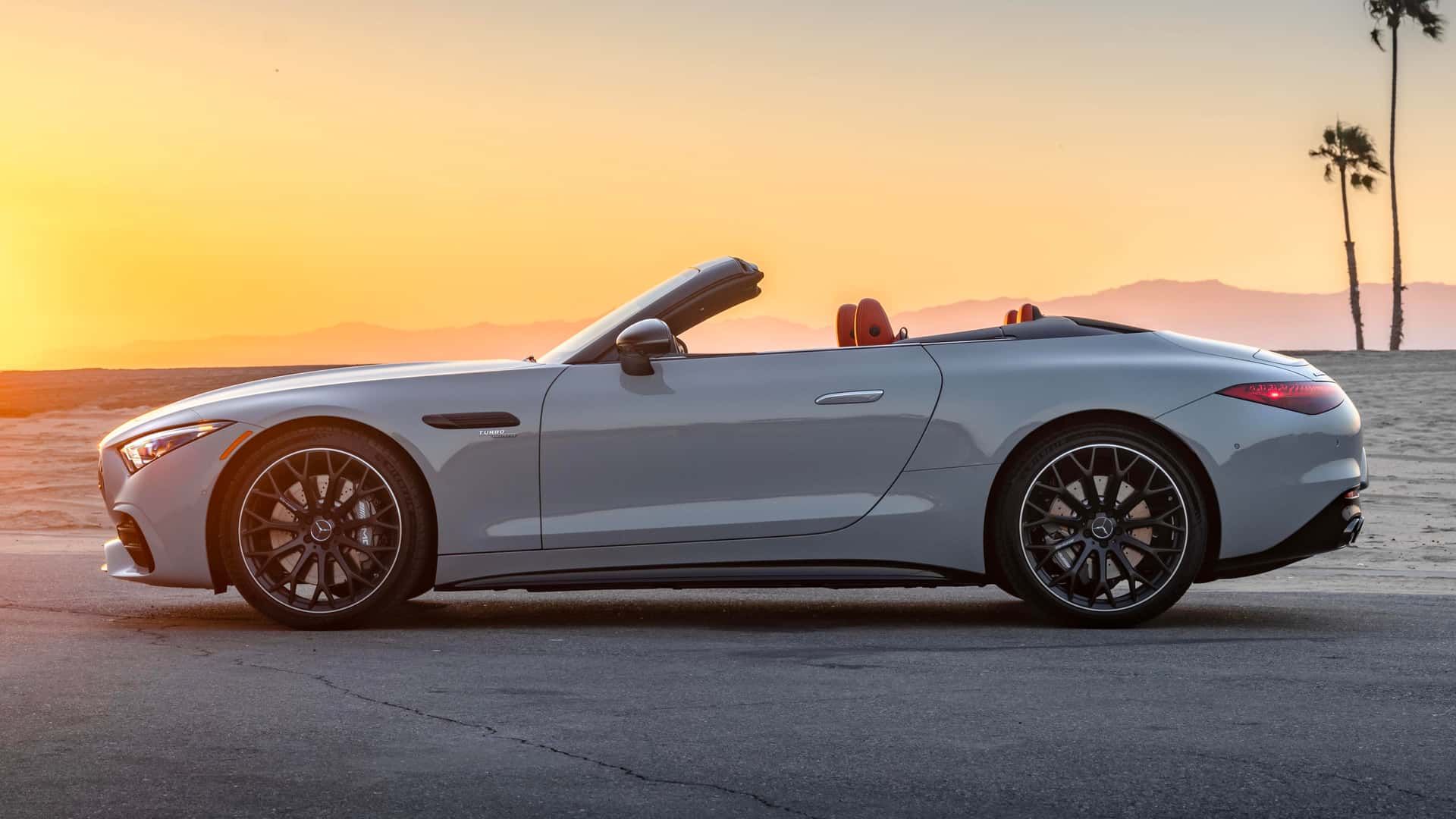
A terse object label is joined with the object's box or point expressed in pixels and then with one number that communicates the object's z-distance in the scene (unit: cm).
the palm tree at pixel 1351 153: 5691
